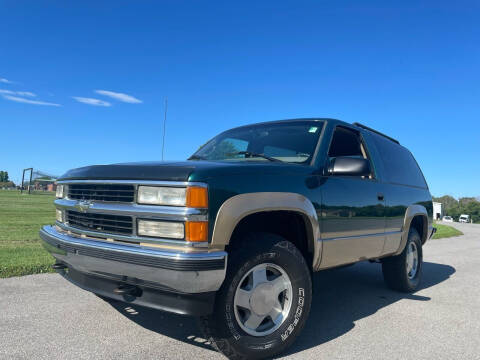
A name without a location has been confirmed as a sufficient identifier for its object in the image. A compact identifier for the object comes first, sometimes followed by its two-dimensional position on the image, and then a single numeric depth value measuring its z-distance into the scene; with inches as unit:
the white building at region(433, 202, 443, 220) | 3102.9
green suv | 92.7
